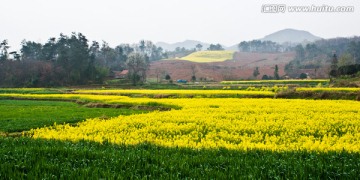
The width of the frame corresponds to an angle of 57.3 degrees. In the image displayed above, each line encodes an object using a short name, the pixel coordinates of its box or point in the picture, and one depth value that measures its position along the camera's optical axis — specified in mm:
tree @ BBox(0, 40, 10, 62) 101112
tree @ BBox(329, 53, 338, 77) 71781
